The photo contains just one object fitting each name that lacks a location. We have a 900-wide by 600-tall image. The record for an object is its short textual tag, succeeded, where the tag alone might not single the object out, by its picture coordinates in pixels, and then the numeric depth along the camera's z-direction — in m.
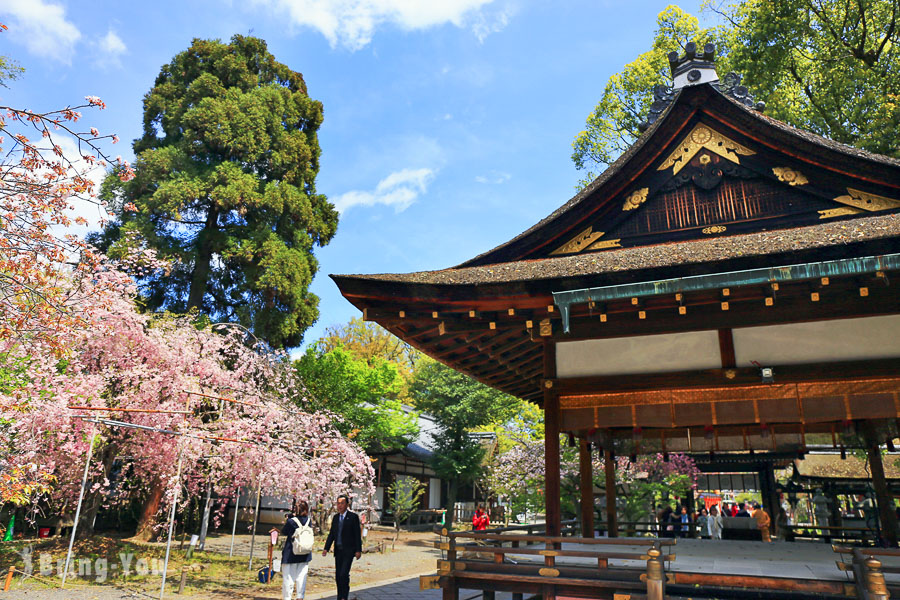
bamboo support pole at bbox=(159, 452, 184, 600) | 9.99
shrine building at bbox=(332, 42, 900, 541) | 5.88
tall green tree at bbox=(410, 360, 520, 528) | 24.41
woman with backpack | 8.09
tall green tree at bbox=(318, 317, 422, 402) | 39.12
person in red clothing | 14.69
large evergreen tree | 20.16
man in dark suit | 7.79
